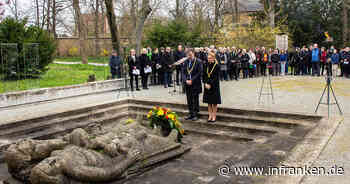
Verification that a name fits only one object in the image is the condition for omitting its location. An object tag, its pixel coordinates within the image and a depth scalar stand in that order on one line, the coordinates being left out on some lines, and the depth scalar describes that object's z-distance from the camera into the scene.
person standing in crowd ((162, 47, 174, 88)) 16.17
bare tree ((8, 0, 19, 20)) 31.03
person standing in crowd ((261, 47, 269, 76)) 20.50
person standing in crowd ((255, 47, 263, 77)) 20.61
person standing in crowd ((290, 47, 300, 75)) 20.61
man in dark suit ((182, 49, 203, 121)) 9.91
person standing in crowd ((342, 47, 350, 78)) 18.26
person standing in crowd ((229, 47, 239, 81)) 19.01
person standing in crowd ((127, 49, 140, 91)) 15.06
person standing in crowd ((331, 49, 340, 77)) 19.05
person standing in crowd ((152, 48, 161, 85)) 16.48
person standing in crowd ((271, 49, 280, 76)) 20.47
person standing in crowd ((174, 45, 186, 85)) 16.57
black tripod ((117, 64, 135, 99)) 14.01
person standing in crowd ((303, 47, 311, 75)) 19.80
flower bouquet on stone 8.67
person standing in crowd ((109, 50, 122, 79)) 16.14
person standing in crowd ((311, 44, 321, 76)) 19.14
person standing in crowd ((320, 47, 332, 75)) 19.36
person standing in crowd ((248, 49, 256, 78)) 20.19
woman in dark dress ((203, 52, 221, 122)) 9.29
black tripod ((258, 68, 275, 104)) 12.53
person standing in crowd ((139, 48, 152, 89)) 15.66
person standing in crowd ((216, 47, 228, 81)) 18.03
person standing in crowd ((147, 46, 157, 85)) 16.66
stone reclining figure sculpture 5.52
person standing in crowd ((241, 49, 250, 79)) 19.69
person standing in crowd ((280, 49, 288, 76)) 20.75
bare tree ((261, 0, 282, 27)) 28.11
